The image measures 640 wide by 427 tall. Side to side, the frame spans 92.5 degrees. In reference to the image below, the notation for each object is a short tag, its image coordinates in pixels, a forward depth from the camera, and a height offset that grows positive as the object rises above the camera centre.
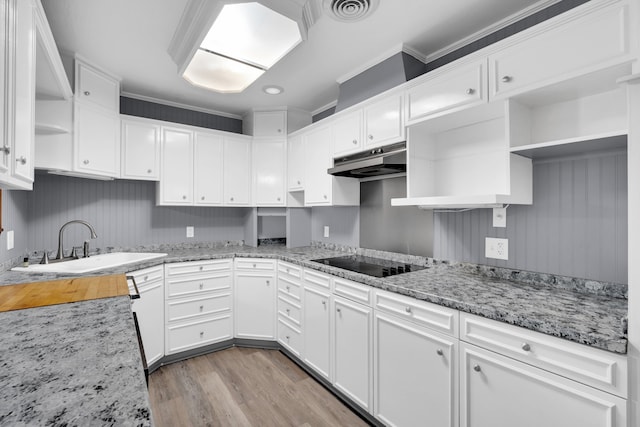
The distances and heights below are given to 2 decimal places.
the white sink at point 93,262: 2.14 -0.38
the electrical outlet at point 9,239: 2.06 -0.16
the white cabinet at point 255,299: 2.97 -0.81
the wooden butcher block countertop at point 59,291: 1.22 -0.34
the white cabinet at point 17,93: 0.96 +0.43
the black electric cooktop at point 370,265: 2.10 -0.38
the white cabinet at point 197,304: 2.70 -0.81
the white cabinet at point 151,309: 2.38 -0.76
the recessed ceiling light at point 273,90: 2.90 +1.22
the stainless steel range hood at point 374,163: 2.19 +0.40
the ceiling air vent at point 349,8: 1.72 +1.20
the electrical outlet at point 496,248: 1.88 -0.20
